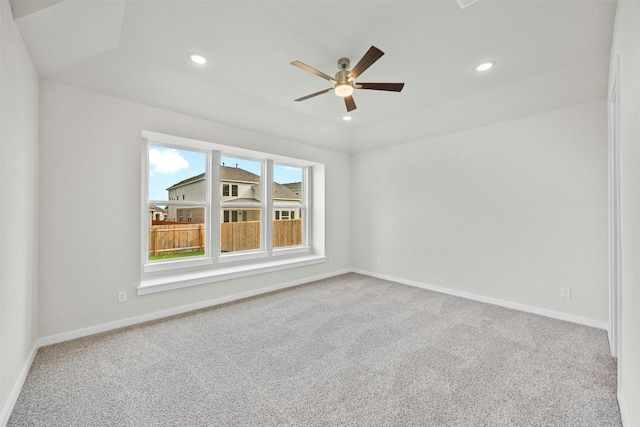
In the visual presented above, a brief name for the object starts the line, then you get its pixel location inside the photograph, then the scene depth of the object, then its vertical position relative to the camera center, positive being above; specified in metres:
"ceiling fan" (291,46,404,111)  2.27 +1.23
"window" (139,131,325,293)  3.46 +0.05
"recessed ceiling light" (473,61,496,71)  2.65 +1.51
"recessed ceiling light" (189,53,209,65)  2.55 +1.54
